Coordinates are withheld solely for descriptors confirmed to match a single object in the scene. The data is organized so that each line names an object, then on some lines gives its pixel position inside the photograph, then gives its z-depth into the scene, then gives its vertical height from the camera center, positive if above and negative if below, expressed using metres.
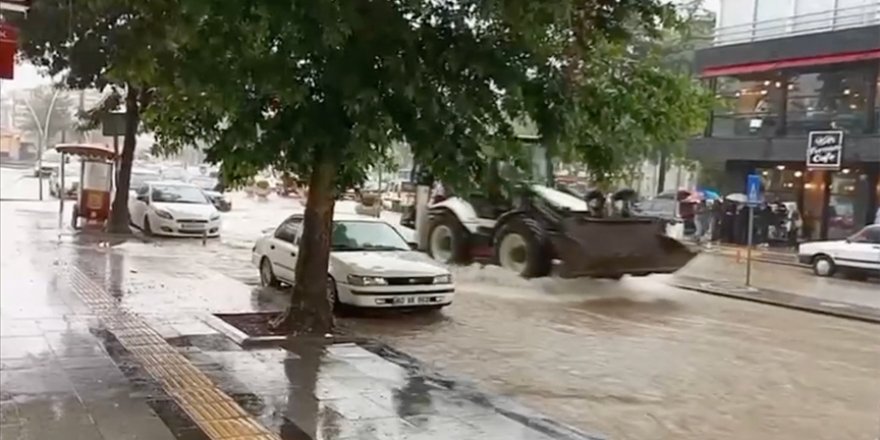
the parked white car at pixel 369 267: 8.84 -0.92
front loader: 10.70 -0.60
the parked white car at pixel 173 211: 16.19 -0.81
